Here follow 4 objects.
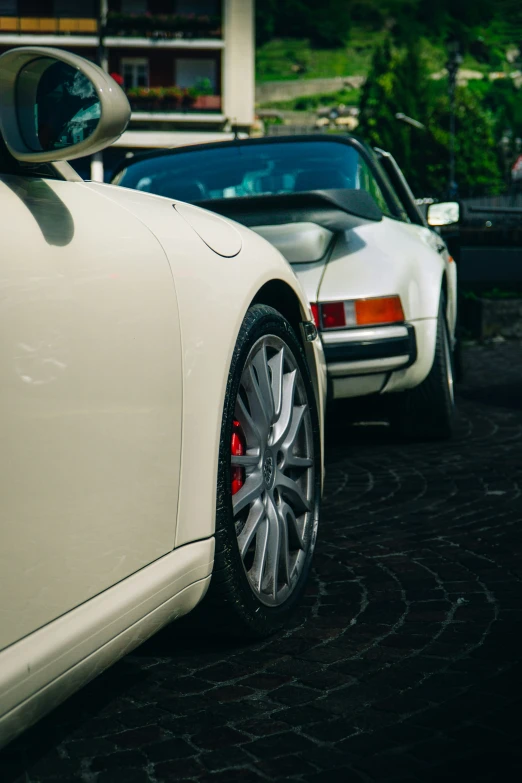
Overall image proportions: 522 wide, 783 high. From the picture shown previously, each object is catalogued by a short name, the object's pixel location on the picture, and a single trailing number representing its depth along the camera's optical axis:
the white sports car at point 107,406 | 1.78
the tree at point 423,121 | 86.88
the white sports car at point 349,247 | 4.73
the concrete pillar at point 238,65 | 51.50
